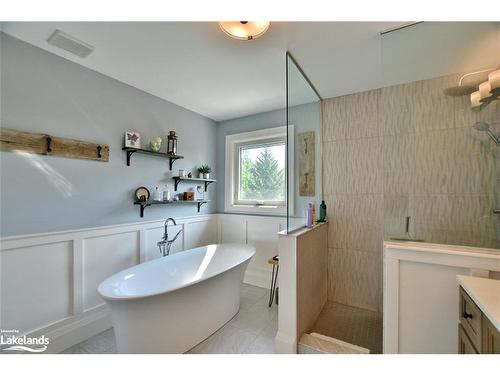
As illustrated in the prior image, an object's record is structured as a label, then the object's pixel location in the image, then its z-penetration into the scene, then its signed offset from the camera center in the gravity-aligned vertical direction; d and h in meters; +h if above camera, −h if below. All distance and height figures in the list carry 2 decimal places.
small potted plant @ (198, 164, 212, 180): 2.97 +0.22
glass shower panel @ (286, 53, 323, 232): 1.78 +0.43
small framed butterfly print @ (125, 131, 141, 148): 2.09 +0.48
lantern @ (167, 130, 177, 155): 2.49 +0.52
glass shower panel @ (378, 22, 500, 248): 1.23 +0.30
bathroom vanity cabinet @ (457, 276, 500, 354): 0.75 -0.52
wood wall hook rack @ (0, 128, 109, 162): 1.45 +0.32
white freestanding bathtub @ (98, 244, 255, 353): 1.42 -0.93
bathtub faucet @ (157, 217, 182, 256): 2.32 -0.65
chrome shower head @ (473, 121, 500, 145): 1.22 +0.36
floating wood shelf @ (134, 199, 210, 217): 2.20 -0.19
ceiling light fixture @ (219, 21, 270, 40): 1.28 +1.00
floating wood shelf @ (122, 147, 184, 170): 2.11 +0.36
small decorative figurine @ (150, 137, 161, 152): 2.32 +0.47
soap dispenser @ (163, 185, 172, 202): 2.42 -0.11
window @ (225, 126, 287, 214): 2.88 +0.22
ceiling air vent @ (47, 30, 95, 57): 1.44 +1.04
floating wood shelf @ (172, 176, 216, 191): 2.61 +0.09
